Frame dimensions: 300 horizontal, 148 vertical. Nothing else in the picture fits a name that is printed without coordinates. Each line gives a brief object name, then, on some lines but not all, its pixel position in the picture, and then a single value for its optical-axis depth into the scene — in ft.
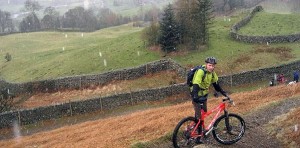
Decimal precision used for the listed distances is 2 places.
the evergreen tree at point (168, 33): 173.73
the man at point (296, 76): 118.01
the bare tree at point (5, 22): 559.06
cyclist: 41.45
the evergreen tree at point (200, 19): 178.29
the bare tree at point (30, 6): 484.99
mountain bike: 43.70
